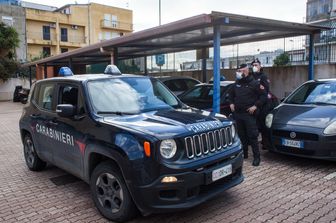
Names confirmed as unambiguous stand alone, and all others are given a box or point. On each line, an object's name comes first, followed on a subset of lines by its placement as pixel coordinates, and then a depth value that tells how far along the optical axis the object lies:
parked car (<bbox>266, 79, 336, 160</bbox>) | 5.43
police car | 3.39
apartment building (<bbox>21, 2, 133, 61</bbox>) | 46.00
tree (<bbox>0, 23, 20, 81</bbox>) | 26.89
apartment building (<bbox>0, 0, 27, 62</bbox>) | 41.16
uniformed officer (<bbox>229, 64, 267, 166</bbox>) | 5.86
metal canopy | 6.77
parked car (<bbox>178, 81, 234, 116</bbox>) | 7.96
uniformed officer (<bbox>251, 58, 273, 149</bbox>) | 6.38
